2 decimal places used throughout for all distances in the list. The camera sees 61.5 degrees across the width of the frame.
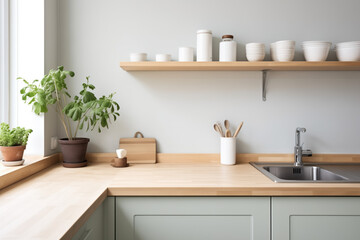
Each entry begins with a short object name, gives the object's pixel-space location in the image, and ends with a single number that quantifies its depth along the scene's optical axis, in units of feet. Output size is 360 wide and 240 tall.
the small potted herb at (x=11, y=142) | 5.32
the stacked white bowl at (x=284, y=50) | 6.32
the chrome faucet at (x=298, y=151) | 6.74
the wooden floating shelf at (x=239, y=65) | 6.23
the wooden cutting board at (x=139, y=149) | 6.96
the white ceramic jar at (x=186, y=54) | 6.55
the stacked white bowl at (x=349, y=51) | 6.31
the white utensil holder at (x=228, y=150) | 6.70
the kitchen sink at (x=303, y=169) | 6.52
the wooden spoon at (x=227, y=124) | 7.02
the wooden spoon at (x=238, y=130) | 6.73
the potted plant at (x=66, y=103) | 6.02
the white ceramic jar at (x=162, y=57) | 6.49
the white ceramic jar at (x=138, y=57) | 6.52
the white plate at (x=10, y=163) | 5.33
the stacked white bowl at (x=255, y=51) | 6.42
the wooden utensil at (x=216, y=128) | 7.00
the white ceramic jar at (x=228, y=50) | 6.49
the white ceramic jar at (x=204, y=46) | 6.53
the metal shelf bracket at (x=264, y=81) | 7.04
